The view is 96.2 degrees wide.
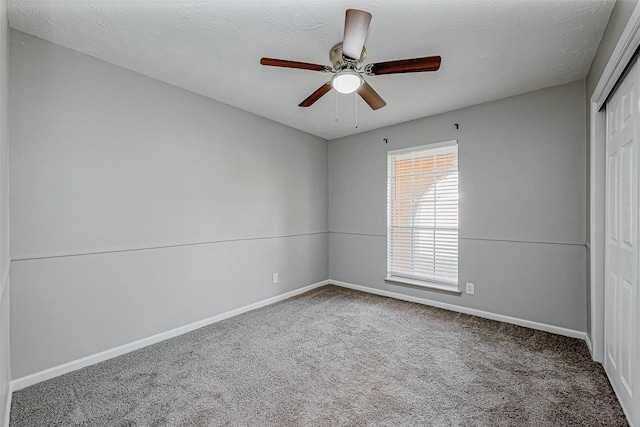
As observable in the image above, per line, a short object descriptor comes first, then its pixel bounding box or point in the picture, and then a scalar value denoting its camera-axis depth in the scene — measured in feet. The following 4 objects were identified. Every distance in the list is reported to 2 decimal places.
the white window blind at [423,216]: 11.86
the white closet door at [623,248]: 5.32
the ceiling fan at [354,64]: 5.36
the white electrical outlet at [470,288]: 11.19
